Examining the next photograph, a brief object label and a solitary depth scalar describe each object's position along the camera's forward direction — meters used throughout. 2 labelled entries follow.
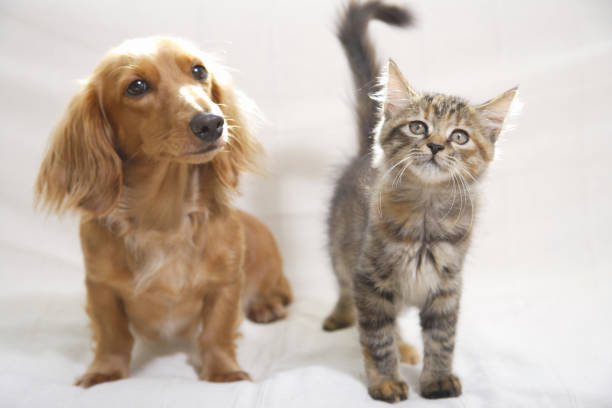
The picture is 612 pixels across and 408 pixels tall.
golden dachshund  0.91
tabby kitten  0.89
